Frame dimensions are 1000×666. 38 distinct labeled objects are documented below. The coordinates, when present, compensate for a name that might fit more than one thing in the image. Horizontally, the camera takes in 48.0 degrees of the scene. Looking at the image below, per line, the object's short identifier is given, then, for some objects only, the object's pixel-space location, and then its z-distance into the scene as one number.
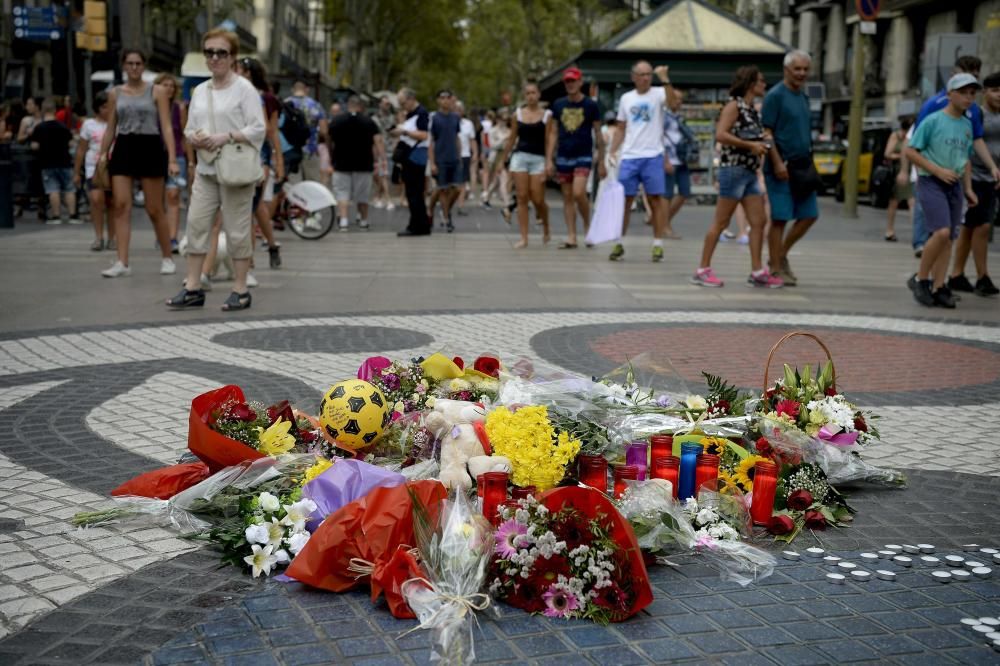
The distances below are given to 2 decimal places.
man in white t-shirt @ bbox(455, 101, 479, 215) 21.69
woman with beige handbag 8.31
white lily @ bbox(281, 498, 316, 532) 3.69
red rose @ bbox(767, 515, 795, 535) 3.94
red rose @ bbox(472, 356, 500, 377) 5.02
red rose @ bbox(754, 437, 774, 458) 4.37
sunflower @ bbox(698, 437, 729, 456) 4.46
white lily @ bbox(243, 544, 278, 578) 3.54
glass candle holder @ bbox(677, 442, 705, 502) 4.14
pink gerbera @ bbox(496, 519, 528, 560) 3.35
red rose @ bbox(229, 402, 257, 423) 4.35
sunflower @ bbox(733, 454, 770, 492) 4.23
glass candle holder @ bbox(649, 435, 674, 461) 4.24
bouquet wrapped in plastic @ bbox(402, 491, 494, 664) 3.12
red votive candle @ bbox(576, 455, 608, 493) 4.01
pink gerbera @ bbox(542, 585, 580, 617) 3.26
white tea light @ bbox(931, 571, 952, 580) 3.60
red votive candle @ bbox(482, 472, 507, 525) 3.68
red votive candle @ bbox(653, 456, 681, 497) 4.14
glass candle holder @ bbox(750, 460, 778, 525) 4.05
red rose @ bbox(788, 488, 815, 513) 4.08
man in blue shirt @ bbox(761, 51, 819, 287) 10.10
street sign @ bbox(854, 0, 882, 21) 20.44
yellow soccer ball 4.37
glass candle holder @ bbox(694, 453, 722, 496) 4.15
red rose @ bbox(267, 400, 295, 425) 4.59
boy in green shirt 9.22
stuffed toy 3.96
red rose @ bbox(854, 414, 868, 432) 4.63
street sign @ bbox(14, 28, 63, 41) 22.58
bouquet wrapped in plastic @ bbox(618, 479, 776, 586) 3.66
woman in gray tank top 10.09
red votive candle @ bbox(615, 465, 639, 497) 4.05
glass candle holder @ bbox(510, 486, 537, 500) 3.65
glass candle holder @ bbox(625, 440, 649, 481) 4.30
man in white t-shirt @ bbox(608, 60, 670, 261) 12.84
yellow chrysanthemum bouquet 3.83
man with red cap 13.35
